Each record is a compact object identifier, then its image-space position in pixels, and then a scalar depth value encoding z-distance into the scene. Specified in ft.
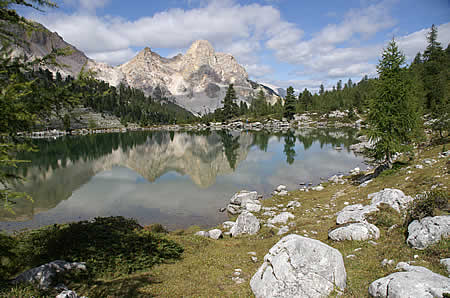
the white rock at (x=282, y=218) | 62.29
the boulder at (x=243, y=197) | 86.43
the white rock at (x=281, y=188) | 102.26
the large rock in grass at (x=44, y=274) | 27.99
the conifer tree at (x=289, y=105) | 524.93
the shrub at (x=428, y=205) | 35.12
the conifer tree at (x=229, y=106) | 597.52
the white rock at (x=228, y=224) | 66.24
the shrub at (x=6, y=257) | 29.55
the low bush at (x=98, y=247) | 36.73
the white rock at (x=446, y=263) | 24.13
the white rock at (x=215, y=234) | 56.72
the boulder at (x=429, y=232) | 29.76
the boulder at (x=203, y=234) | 56.94
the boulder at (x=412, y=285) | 19.71
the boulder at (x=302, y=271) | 25.41
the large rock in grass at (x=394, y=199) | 46.78
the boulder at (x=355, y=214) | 46.86
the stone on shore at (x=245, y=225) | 58.15
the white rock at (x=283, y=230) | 54.02
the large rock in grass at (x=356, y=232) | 38.86
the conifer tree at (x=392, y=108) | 79.20
